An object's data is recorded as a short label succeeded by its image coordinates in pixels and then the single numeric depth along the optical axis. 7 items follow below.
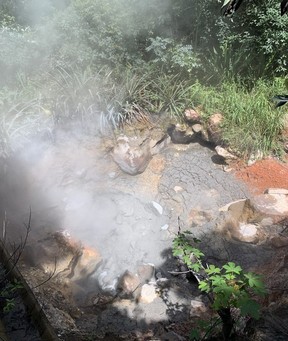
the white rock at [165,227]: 4.49
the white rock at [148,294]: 3.60
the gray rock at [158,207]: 4.69
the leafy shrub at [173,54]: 5.67
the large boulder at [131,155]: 5.14
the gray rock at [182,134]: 5.55
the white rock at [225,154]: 5.19
